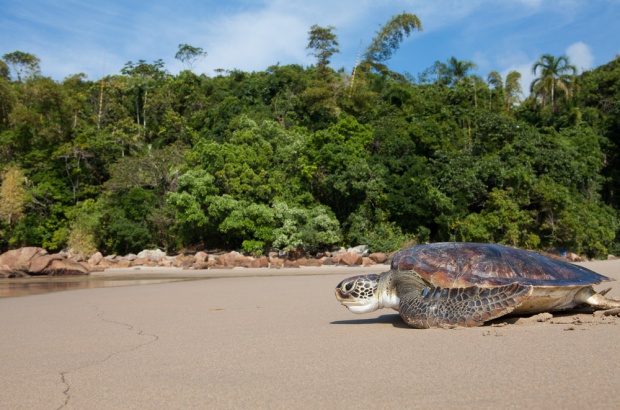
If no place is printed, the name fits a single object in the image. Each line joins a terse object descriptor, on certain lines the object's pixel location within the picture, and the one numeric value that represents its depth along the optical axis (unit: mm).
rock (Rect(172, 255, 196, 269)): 21703
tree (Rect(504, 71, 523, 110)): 41062
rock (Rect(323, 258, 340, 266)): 20838
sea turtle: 4168
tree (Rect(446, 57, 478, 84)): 40281
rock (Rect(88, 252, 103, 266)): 24167
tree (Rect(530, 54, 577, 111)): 32094
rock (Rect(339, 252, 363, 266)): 19922
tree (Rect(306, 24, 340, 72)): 36312
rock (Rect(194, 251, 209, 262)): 22197
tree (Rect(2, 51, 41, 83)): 47969
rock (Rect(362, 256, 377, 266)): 19991
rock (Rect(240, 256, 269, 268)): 20391
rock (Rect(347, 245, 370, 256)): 23008
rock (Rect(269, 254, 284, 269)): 20609
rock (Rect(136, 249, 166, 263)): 25266
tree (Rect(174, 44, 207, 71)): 44875
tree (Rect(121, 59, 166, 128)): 39281
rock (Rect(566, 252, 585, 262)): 20419
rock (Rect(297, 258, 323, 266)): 20797
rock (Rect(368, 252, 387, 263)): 20375
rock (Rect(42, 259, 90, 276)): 19812
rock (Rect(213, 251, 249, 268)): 21125
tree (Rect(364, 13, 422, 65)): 35094
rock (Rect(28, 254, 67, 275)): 19988
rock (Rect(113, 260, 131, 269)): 23172
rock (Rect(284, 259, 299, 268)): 20688
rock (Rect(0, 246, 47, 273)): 20625
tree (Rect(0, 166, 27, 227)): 29812
